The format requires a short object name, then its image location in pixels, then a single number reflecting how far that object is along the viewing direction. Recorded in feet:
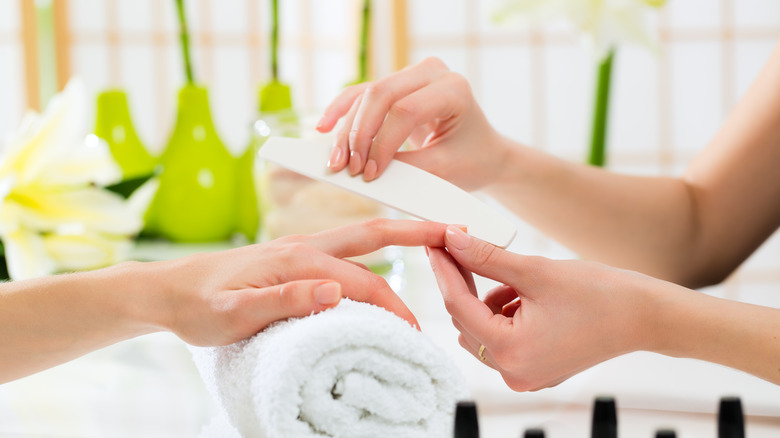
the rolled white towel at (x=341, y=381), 3.04
